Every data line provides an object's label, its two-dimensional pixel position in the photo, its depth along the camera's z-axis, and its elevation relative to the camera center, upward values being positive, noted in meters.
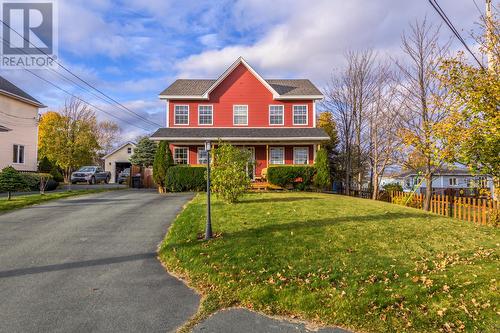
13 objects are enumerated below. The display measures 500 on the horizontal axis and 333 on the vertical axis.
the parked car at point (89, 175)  32.72 -0.44
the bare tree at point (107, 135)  66.56 +7.17
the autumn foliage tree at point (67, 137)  27.69 +3.23
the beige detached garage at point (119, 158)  51.06 +1.89
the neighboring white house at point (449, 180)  45.84 -1.23
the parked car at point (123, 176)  39.04 -0.64
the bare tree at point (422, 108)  16.52 +3.24
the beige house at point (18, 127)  24.84 +3.41
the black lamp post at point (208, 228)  7.92 -1.34
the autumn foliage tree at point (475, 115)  5.35 +0.93
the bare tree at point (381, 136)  23.86 +2.62
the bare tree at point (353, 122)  25.88 +3.88
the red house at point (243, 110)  24.06 +4.44
